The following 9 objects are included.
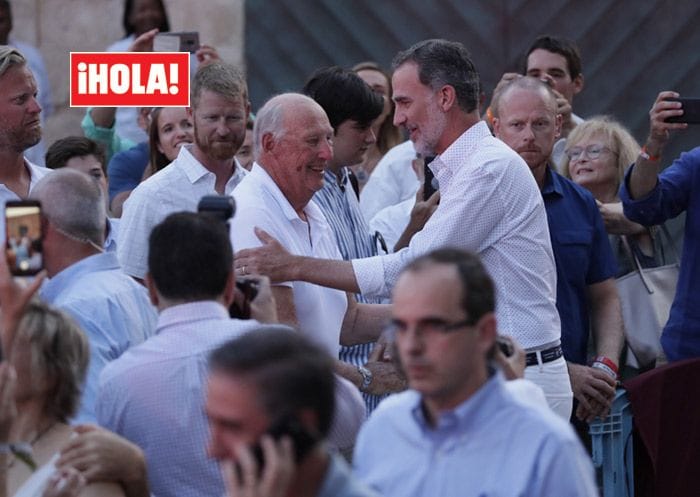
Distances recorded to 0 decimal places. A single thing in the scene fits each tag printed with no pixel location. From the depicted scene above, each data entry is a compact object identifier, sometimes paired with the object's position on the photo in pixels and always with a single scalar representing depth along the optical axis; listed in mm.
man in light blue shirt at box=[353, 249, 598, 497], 6473
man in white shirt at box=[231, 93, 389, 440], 10383
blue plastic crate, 12406
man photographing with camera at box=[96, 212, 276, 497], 7891
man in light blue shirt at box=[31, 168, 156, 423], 9086
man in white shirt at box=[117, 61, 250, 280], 11930
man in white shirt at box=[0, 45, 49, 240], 12125
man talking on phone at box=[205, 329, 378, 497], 5520
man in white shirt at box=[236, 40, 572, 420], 10328
